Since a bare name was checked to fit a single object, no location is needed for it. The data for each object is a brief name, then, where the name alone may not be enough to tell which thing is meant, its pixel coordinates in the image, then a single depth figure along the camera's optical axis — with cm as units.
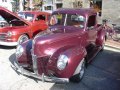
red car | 406
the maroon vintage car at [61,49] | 235
